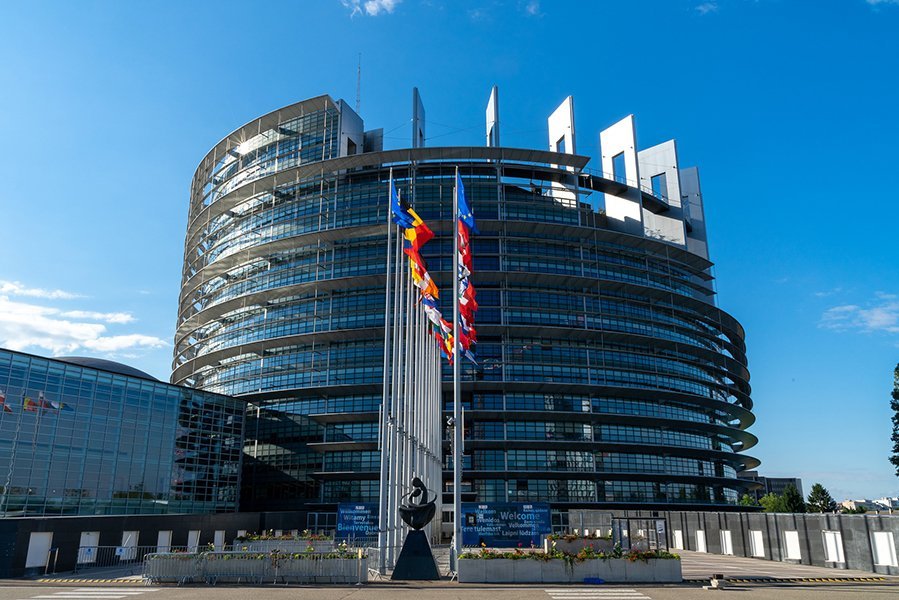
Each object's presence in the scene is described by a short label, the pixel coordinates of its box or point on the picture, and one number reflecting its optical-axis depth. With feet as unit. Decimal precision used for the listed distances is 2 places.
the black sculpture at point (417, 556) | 87.92
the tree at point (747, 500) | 331.36
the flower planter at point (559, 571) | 85.87
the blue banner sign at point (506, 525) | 112.37
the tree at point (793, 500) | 283.18
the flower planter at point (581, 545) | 107.45
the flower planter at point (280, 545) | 110.83
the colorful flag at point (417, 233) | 111.04
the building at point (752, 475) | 525.18
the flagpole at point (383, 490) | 97.04
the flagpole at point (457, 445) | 91.66
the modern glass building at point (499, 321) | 232.12
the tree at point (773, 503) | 305.45
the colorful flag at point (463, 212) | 107.24
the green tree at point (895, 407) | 191.07
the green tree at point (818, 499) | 307.99
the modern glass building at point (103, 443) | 159.63
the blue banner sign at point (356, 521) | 121.70
